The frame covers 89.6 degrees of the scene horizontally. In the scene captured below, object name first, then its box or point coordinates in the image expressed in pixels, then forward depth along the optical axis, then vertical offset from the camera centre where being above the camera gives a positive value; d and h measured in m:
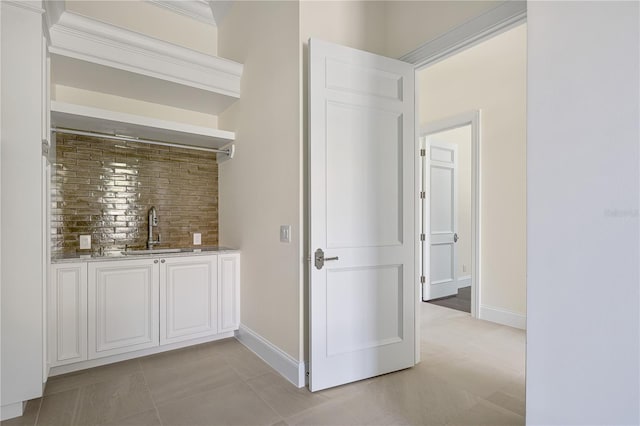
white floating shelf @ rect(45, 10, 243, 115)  2.29 +1.16
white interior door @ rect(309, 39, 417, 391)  2.01 -0.02
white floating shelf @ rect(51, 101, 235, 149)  2.39 +0.73
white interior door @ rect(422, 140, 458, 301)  4.52 -0.10
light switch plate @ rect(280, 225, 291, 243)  2.21 -0.15
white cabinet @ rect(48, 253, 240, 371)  2.25 -0.72
